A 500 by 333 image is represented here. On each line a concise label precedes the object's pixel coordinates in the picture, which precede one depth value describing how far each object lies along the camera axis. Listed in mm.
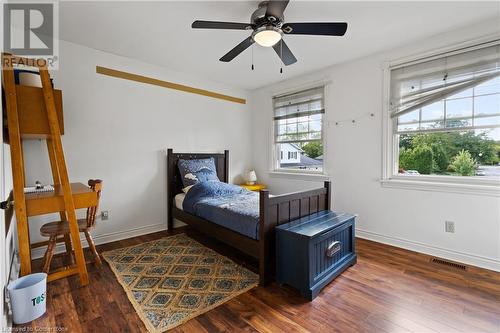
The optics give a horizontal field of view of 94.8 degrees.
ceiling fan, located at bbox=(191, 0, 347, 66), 1732
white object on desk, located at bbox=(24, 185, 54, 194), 2108
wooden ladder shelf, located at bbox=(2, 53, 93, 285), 1751
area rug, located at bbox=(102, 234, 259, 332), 1685
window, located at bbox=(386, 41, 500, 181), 2309
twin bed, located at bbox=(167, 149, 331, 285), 2033
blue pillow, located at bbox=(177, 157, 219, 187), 3400
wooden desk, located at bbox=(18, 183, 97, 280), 1807
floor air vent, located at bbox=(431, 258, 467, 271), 2330
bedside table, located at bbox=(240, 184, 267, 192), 4092
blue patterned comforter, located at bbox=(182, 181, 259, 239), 2217
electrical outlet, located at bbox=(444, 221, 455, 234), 2488
